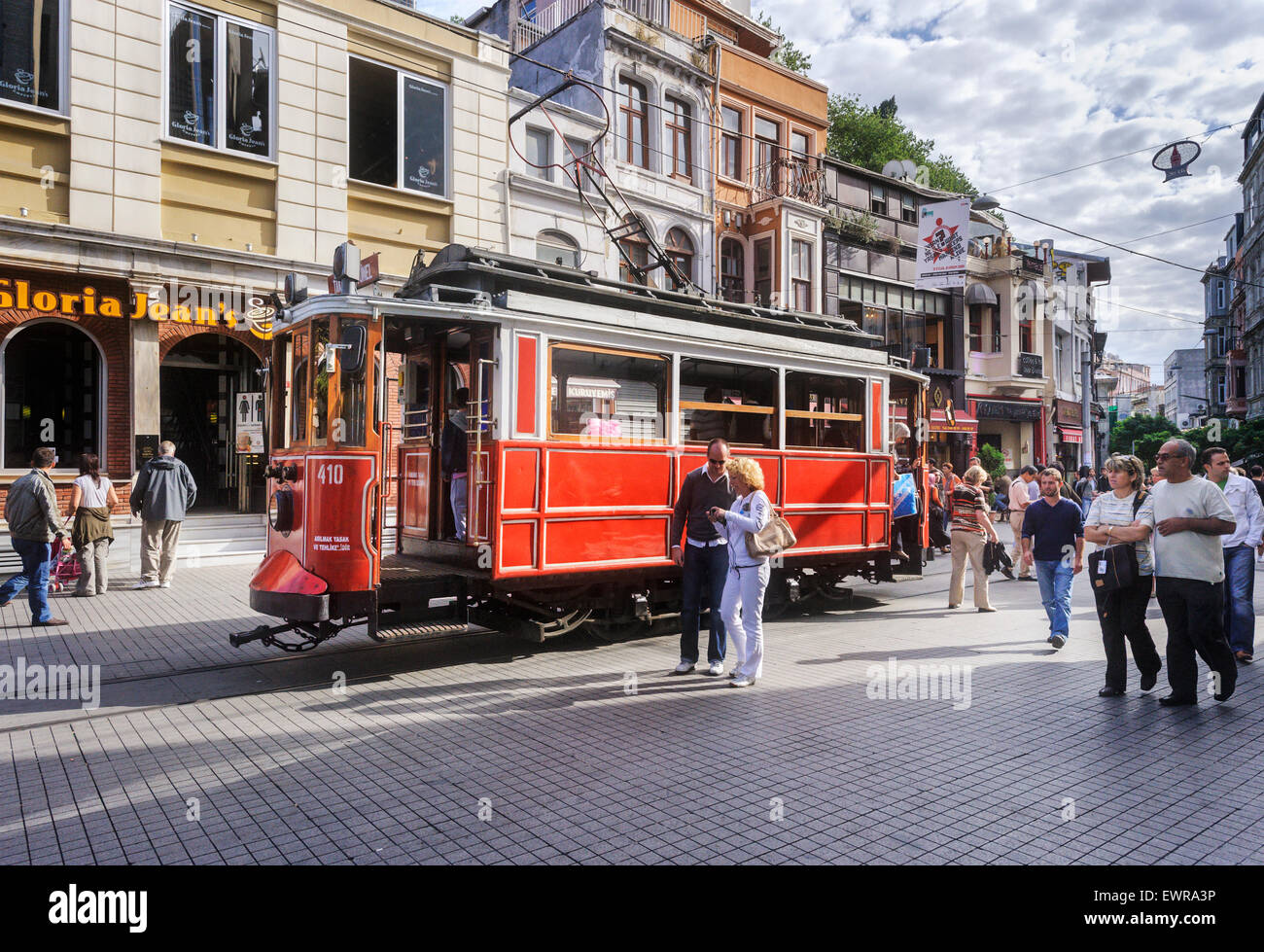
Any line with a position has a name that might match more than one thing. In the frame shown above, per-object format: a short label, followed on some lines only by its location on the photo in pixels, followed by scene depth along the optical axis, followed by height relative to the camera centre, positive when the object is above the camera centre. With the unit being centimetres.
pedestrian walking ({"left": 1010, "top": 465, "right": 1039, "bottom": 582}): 1384 -10
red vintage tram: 704 +45
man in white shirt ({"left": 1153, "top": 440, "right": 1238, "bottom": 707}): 605 -56
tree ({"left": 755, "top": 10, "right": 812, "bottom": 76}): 3625 +1821
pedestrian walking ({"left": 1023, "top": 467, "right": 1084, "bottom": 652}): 850 -56
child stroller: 1149 -112
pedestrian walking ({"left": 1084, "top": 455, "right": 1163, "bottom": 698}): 644 -70
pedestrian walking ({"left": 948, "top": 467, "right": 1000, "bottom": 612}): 1068 -56
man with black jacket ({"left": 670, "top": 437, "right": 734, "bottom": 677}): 732 -53
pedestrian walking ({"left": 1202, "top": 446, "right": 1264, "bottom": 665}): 773 -72
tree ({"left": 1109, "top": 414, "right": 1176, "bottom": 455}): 6169 +429
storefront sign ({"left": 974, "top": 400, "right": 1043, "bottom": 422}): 3478 +321
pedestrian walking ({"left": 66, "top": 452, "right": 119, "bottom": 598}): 1115 -52
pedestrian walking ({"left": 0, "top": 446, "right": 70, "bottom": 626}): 909 -48
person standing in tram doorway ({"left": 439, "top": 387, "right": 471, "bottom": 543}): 812 +27
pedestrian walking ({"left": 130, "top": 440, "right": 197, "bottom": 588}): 1176 -29
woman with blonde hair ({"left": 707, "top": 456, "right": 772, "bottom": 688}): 689 -72
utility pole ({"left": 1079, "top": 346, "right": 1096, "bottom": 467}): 3284 +383
